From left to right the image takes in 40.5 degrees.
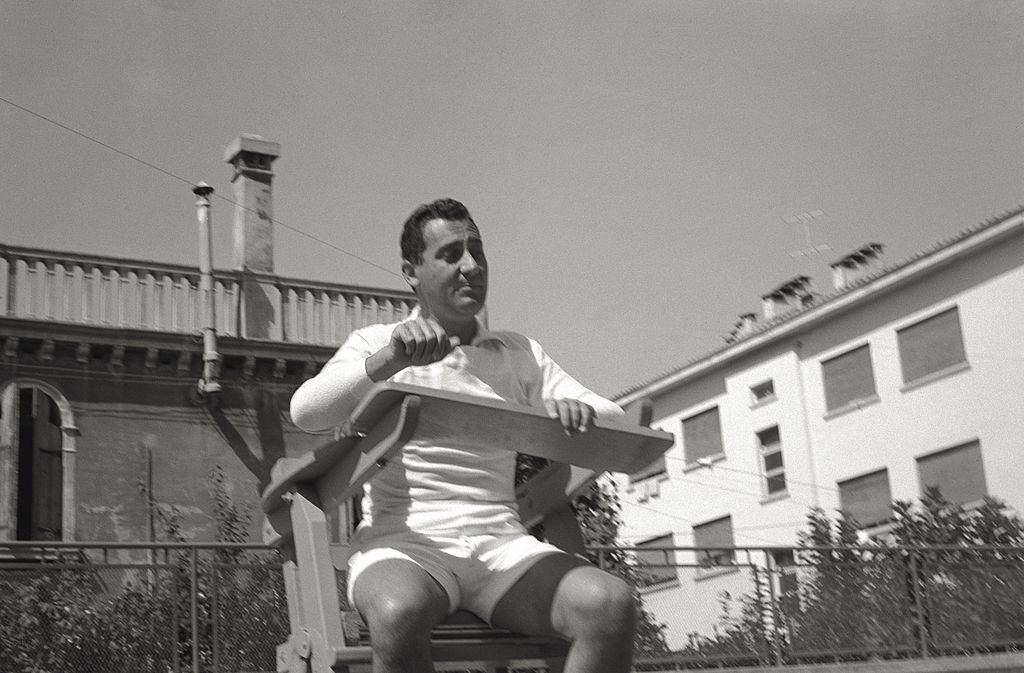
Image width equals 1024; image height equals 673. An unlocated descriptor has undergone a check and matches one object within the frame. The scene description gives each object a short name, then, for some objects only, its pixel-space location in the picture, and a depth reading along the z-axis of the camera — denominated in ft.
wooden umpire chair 9.00
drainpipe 55.52
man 8.86
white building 90.58
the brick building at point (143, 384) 52.08
